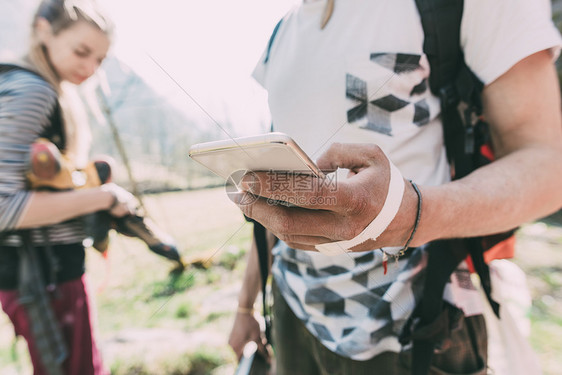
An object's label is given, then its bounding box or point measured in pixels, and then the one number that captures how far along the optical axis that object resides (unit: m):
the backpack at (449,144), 0.76
